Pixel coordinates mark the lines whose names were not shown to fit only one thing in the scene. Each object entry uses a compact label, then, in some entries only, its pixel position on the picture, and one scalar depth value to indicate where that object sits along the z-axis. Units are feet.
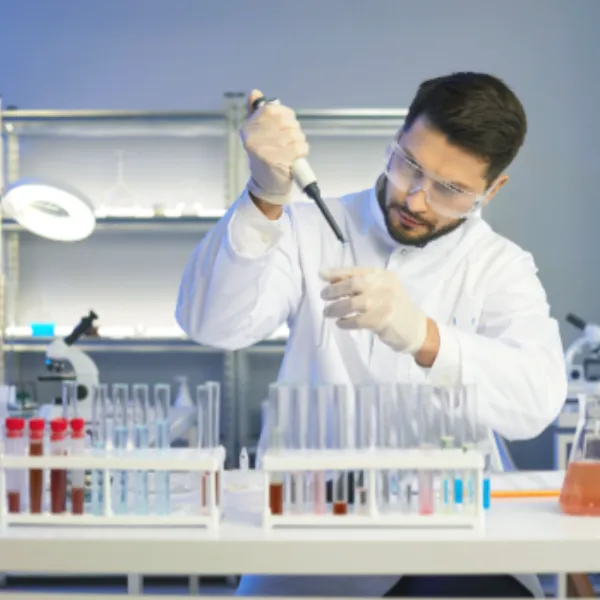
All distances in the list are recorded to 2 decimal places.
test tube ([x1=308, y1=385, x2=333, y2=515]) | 6.17
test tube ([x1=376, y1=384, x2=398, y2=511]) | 6.18
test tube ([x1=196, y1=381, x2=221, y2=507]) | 6.28
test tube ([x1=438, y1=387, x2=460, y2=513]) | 6.09
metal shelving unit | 14.84
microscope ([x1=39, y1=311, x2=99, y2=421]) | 12.59
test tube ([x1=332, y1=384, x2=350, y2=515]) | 6.10
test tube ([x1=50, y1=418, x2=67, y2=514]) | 6.16
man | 6.61
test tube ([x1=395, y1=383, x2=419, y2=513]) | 6.19
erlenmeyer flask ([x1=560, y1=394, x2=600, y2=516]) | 6.38
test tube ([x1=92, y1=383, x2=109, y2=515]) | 6.14
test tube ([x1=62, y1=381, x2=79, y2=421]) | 6.48
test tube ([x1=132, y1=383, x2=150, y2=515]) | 6.13
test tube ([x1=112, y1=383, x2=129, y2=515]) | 6.14
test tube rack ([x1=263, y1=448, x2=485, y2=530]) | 6.02
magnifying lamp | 11.62
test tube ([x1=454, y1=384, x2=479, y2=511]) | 6.08
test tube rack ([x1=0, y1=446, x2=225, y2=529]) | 6.07
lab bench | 5.84
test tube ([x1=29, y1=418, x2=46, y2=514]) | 6.17
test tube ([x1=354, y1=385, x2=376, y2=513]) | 6.17
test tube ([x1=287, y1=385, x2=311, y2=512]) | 6.16
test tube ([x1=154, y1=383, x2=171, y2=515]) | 6.13
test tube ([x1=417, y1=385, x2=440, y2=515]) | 6.07
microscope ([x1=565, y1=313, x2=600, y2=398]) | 14.49
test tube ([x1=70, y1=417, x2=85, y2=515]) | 6.14
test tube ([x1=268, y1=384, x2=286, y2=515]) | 6.14
